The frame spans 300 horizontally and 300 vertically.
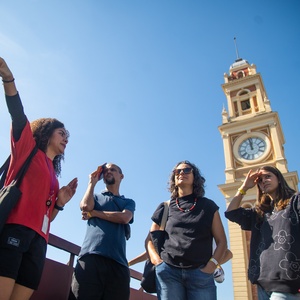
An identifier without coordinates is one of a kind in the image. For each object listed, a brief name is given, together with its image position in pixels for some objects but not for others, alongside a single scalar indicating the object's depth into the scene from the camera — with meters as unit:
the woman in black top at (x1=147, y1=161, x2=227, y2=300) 2.37
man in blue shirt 2.55
